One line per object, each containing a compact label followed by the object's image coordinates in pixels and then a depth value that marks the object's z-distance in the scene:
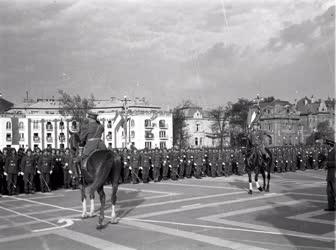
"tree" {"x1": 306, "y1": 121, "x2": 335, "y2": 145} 98.94
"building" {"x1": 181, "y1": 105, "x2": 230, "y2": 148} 110.94
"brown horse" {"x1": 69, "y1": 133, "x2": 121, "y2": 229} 10.80
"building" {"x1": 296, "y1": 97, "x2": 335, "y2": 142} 120.62
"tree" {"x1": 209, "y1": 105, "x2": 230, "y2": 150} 102.00
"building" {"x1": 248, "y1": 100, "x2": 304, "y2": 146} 113.94
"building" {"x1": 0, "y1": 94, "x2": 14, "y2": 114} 109.53
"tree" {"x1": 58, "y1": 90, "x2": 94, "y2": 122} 74.12
